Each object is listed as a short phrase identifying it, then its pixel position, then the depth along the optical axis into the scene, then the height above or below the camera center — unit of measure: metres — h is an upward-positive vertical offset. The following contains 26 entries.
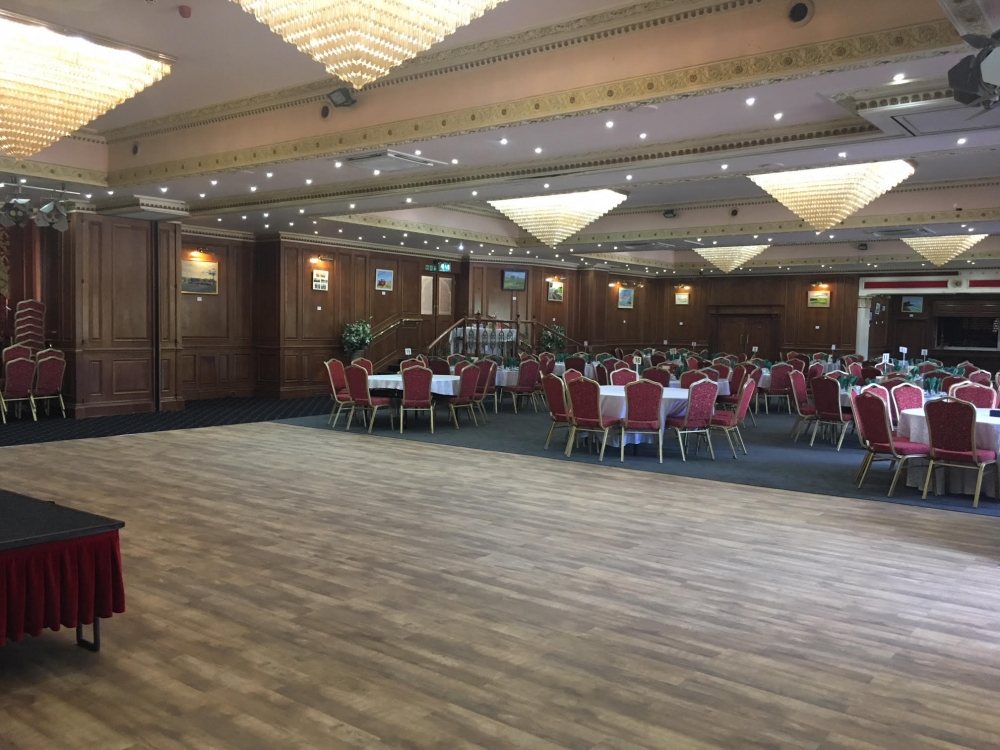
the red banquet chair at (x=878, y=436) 7.30 -1.00
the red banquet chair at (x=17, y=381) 11.26 -0.98
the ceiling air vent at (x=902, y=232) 13.96 +1.81
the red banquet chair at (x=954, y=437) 6.96 -0.93
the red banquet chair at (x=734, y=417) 9.45 -1.07
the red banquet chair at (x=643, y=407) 8.80 -0.91
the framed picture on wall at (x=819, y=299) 23.25 +0.92
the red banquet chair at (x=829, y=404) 10.13 -0.96
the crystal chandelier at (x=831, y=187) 9.05 +1.69
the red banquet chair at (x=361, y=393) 11.02 -1.02
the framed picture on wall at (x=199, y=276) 15.23 +0.80
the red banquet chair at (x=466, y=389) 11.72 -1.00
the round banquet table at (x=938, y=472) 7.40 -1.32
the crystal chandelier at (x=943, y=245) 15.66 +1.76
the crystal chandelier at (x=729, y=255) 17.81 +1.70
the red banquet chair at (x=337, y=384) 11.65 -0.97
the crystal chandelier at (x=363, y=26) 3.99 +1.54
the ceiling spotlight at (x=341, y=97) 7.65 +2.17
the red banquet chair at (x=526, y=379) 13.84 -0.97
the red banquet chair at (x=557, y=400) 9.54 -0.92
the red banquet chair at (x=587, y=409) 8.98 -0.97
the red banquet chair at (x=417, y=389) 10.81 -0.93
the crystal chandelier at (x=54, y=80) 5.94 +1.85
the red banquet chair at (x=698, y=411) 9.08 -0.97
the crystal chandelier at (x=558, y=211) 11.35 +1.67
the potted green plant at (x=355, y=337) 16.97 -0.36
